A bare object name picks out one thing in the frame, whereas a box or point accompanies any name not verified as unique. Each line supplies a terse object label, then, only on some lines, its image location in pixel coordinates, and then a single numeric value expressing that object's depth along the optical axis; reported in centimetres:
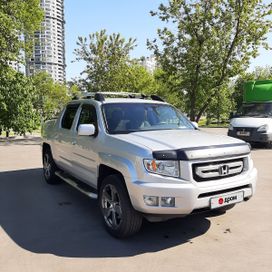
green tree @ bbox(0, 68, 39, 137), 1791
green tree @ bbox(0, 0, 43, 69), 1662
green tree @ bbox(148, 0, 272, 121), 1845
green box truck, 1302
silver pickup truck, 402
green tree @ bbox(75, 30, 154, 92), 2270
